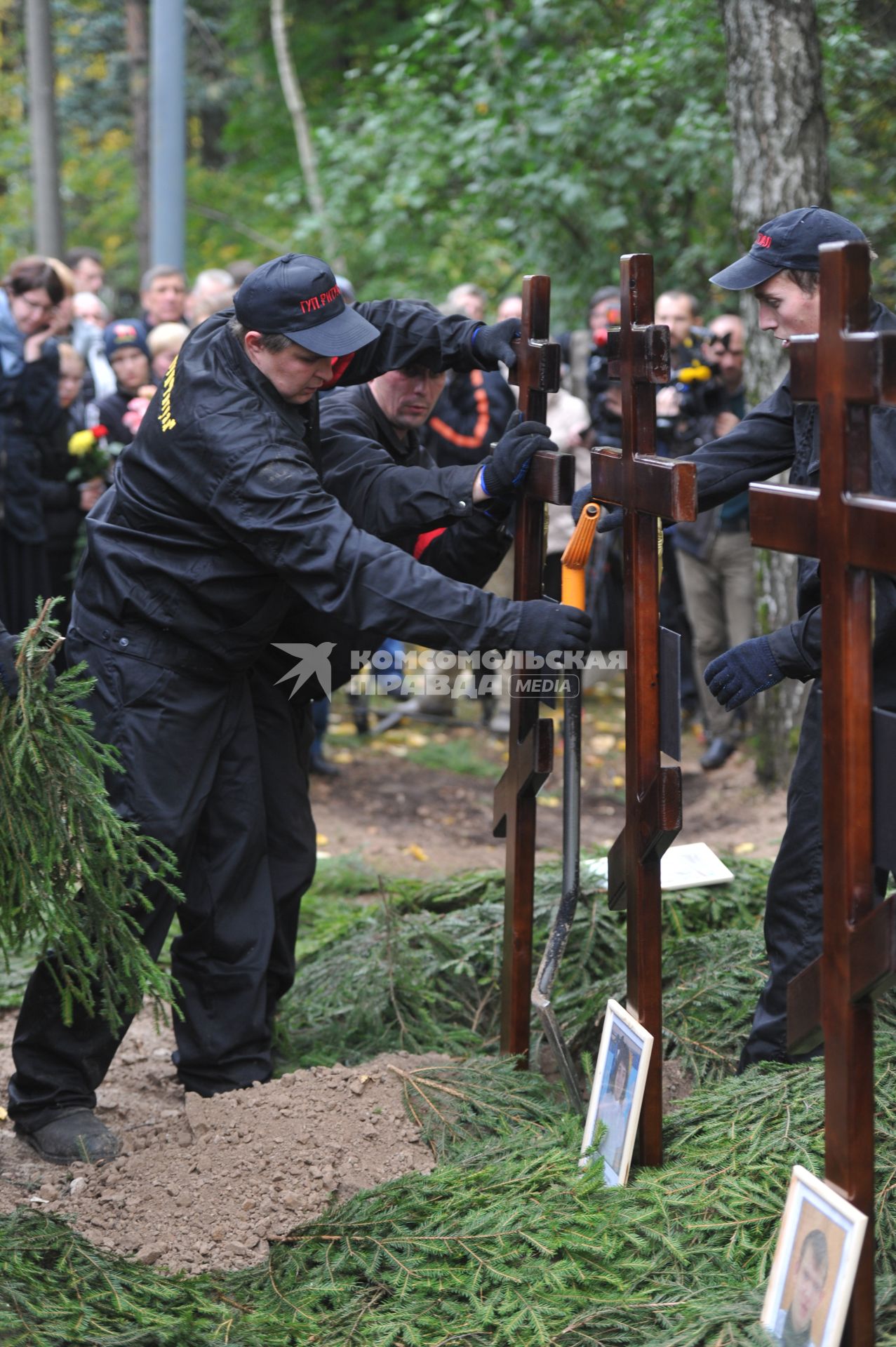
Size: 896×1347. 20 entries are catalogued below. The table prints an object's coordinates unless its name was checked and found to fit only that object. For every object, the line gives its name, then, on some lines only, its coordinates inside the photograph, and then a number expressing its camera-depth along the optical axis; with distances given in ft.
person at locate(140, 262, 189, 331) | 54.08
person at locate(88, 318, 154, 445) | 46.42
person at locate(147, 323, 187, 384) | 45.44
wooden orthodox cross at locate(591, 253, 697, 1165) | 19.21
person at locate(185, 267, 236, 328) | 51.67
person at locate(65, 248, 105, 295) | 64.03
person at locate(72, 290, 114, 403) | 48.93
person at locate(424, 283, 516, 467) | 49.75
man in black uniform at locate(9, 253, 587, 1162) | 20.74
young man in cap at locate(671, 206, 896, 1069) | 20.33
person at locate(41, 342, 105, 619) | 46.21
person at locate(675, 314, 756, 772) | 47.83
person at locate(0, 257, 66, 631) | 44.55
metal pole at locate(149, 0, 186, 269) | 62.28
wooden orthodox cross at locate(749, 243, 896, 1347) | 14.37
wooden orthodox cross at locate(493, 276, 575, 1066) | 22.49
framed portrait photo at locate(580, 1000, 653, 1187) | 19.54
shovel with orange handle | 21.56
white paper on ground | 28.14
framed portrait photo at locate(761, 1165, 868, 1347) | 14.56
